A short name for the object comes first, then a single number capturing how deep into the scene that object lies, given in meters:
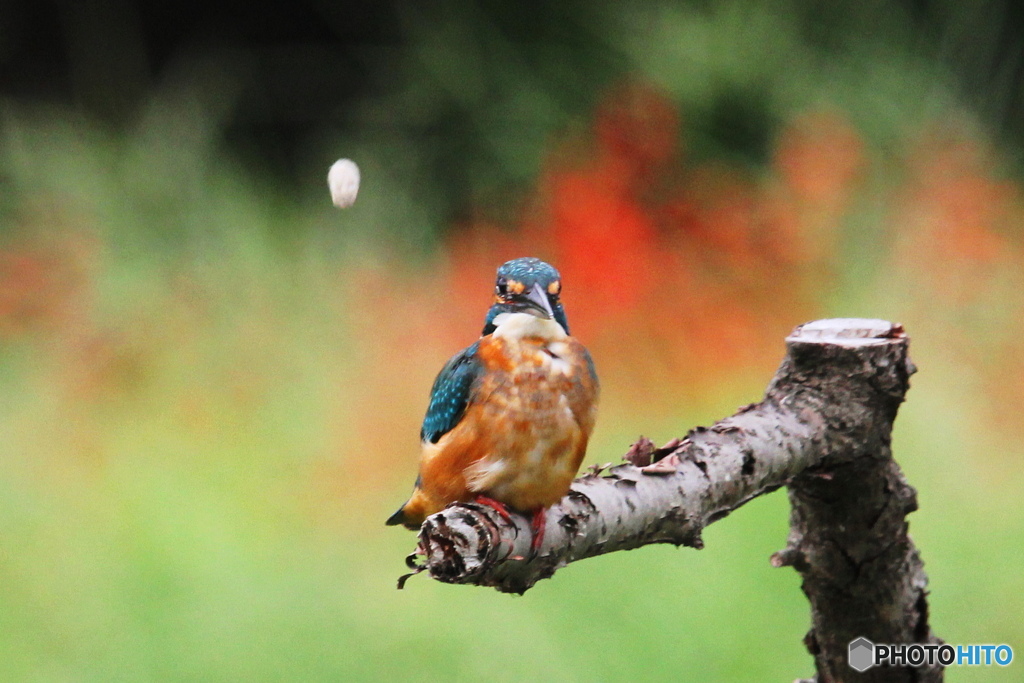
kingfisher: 6.30
